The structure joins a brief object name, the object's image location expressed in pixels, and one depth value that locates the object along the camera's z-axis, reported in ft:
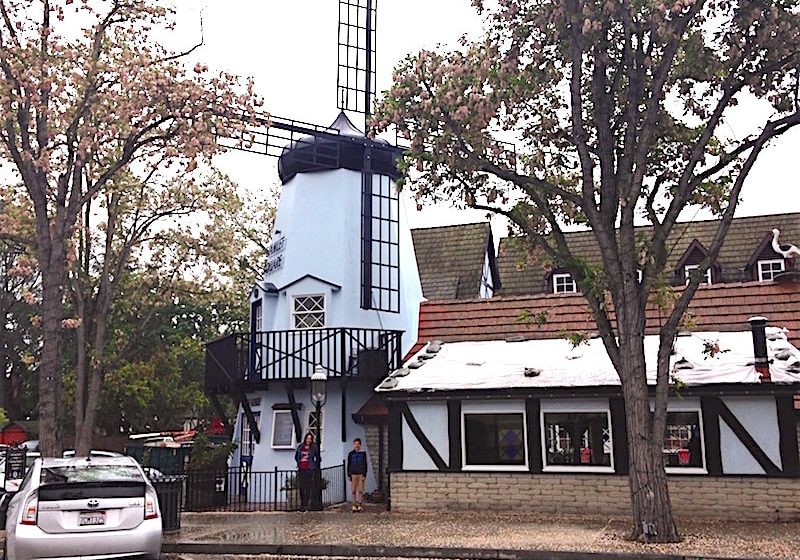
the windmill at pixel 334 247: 70.69
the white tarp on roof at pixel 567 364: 49.65
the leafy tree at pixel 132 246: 78.12
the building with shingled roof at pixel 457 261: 97.81
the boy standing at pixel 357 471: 56.65
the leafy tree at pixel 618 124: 38.83
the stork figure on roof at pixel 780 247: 84.27
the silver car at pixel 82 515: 31.14
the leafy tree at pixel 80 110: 47.39
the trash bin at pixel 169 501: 45.06
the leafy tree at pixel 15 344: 140.67
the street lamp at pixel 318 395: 56.39
